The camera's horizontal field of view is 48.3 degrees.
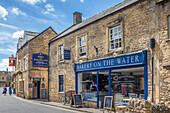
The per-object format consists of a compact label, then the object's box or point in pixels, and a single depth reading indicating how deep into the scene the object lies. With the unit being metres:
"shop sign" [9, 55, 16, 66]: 37.97
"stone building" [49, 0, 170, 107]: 9.03
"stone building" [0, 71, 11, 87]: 103.94
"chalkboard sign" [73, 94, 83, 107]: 13.37
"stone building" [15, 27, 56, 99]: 24.16
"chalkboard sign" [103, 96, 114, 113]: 10.11
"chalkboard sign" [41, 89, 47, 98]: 24.00
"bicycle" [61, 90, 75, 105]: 14.51
